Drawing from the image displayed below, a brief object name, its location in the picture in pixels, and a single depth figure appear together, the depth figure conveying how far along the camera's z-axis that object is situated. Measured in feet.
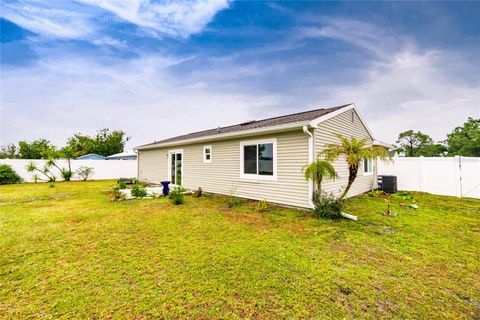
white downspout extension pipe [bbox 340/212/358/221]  16.60
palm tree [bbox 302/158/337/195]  16.98
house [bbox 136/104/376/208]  19.40
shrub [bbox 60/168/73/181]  51.06
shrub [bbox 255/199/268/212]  20.07
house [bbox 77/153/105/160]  93.05
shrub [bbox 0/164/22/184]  43.42
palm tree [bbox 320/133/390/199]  15.81
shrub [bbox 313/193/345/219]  16.99
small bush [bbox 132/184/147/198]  27.78
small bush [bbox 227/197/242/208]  21.94
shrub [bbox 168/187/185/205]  23.67
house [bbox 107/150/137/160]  87.76
